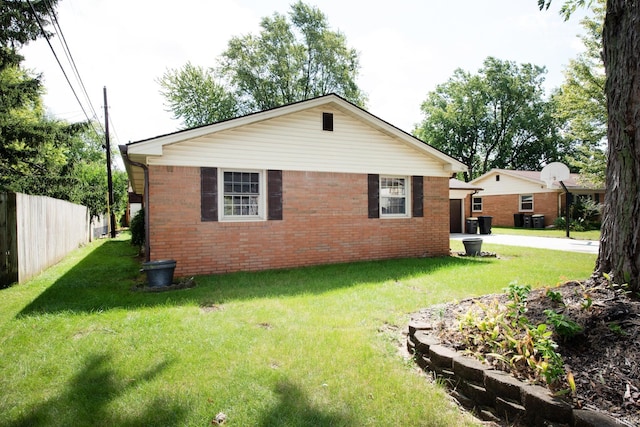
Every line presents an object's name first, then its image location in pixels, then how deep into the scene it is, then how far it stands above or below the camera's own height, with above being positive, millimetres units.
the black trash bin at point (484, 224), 19859 -724
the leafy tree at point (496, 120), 38750 +10907
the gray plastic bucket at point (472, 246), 11234 -1143
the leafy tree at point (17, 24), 12711 +7391
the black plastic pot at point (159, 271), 6777 -1148
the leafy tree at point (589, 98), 19516 +6800
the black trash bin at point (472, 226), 20594 -866
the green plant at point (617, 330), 2796 -996
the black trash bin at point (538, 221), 23875 -694
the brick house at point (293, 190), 7875 +630
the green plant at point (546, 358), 2445 -1130
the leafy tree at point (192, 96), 28734 +10179
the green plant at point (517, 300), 3426 -972
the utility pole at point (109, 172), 20328 +2665
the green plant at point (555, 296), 3502 -890
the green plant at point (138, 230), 12472 -561
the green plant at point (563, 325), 2846 -973
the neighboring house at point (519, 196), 24312 +1160
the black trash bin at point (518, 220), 25531 -655
